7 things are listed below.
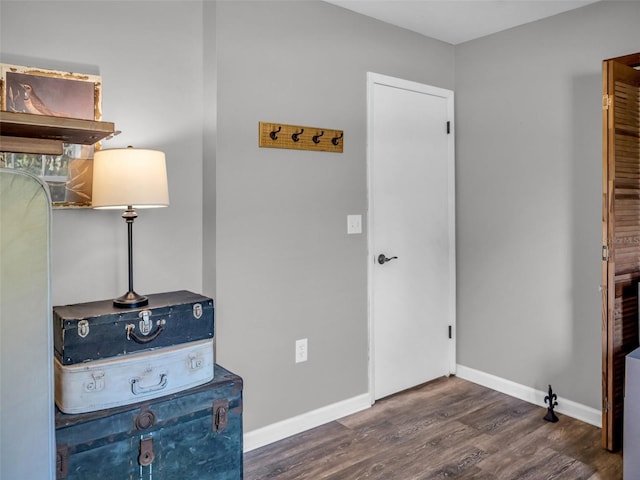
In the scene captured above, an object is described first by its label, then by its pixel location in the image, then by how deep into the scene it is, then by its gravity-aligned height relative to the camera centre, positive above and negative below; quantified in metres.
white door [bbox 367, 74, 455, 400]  3.11 +0.05
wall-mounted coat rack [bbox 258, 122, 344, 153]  2.56 +0.57
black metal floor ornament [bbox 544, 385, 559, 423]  2.85 -0.98
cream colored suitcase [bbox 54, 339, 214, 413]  1.62 -0.48
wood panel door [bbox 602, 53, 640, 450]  2.39 +0.06
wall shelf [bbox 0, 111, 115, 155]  1.42 +0.35
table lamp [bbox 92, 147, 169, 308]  1.81 +0.22
